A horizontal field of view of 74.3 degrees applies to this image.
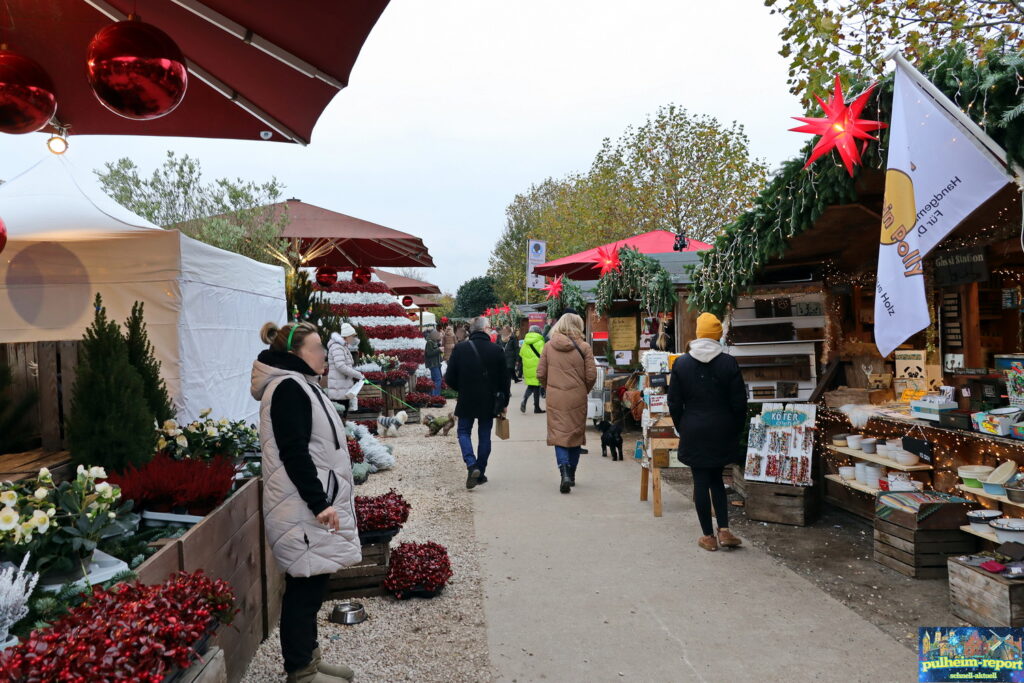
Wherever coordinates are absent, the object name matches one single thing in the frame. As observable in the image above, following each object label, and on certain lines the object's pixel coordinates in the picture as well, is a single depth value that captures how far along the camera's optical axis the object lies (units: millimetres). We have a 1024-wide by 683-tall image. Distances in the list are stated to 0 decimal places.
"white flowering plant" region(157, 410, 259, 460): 3877
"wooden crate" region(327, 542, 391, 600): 4547
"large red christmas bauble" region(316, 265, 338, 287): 12406
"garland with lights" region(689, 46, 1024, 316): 3990
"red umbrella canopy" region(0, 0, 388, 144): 3318
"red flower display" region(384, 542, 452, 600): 4508
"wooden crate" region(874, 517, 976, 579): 4715
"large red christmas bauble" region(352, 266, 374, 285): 13018
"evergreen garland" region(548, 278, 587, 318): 15141
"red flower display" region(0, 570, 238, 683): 1688
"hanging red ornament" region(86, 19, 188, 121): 2670
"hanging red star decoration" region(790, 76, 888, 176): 4578
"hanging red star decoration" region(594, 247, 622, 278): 11680
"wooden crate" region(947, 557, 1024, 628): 3674
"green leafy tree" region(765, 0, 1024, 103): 9359
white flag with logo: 3973
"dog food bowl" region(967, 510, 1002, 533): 4492
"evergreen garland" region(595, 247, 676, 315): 10711
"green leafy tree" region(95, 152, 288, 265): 18109
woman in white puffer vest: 3080
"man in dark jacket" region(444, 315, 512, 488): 7883
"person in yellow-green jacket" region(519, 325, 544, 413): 12820
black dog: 9523
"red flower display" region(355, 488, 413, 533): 4543
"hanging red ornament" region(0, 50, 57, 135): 2955
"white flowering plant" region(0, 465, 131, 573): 2232
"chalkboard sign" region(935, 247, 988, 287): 5707
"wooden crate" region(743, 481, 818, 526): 6059
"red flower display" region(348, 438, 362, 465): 7883
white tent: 5691
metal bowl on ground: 4148
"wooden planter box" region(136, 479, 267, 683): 2658
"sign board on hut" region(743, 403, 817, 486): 6121
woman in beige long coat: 7473
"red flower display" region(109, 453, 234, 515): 3055
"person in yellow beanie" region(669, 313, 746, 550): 5395
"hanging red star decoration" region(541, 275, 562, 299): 16047
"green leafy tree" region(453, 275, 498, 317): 46844
